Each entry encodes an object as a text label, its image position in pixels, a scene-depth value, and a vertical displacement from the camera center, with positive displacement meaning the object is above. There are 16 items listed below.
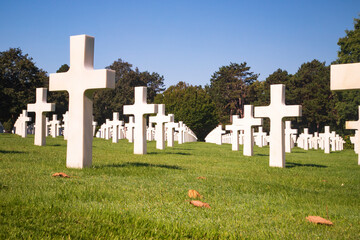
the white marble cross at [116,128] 24.92 +0.76
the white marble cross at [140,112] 13.73 +1.03
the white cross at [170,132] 22.97 +0.50
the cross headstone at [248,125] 16.58 +0.72
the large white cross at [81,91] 7.95 +1.05
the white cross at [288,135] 23.05 +0.39
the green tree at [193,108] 59.09 +5.20
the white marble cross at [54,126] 29.94 +1.03
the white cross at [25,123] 22.42 +0.98
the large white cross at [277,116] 11.30 +0.78
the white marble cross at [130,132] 26.66 +0.55
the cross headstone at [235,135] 21.17 +0.30
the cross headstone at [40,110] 15.79 +1.25
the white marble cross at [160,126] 18.19 +0.69
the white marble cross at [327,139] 26.24 +0.19
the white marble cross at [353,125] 14.50 +0.66
